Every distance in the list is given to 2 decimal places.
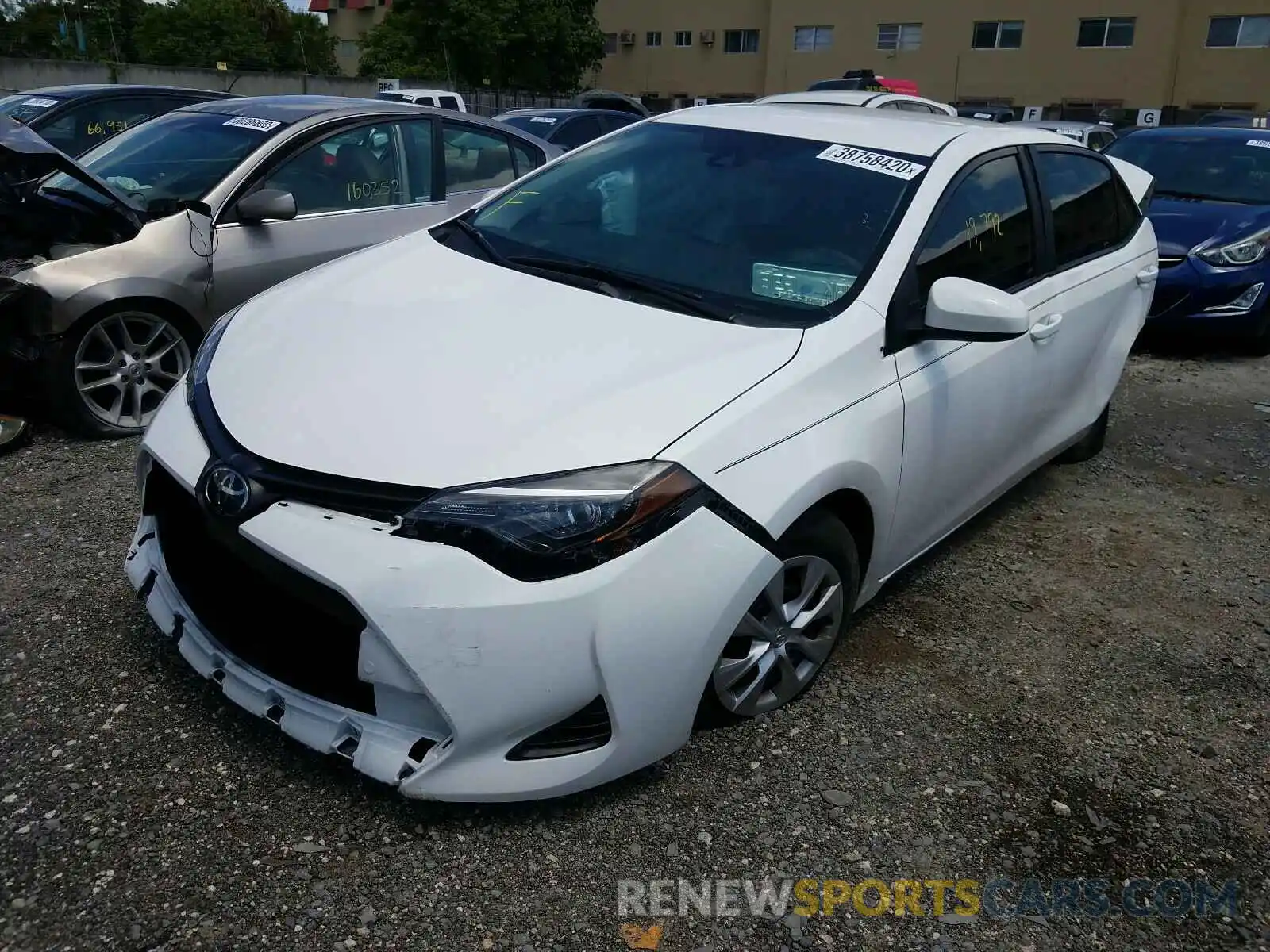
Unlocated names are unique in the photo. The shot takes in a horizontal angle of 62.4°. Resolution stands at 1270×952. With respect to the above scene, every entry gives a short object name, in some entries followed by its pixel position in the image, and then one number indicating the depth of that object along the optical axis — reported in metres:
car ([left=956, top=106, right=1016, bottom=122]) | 22.09
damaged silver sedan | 4.49
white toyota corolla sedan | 2.26
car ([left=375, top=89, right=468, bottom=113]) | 17.72
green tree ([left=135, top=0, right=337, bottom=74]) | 50.44
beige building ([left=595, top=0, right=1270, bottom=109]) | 33.97
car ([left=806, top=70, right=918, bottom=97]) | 15.27
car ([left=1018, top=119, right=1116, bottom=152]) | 15.62
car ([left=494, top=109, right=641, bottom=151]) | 12.95
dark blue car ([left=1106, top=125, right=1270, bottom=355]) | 7.14
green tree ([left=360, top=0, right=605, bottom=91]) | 42.75
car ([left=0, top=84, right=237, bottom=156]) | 8.34
